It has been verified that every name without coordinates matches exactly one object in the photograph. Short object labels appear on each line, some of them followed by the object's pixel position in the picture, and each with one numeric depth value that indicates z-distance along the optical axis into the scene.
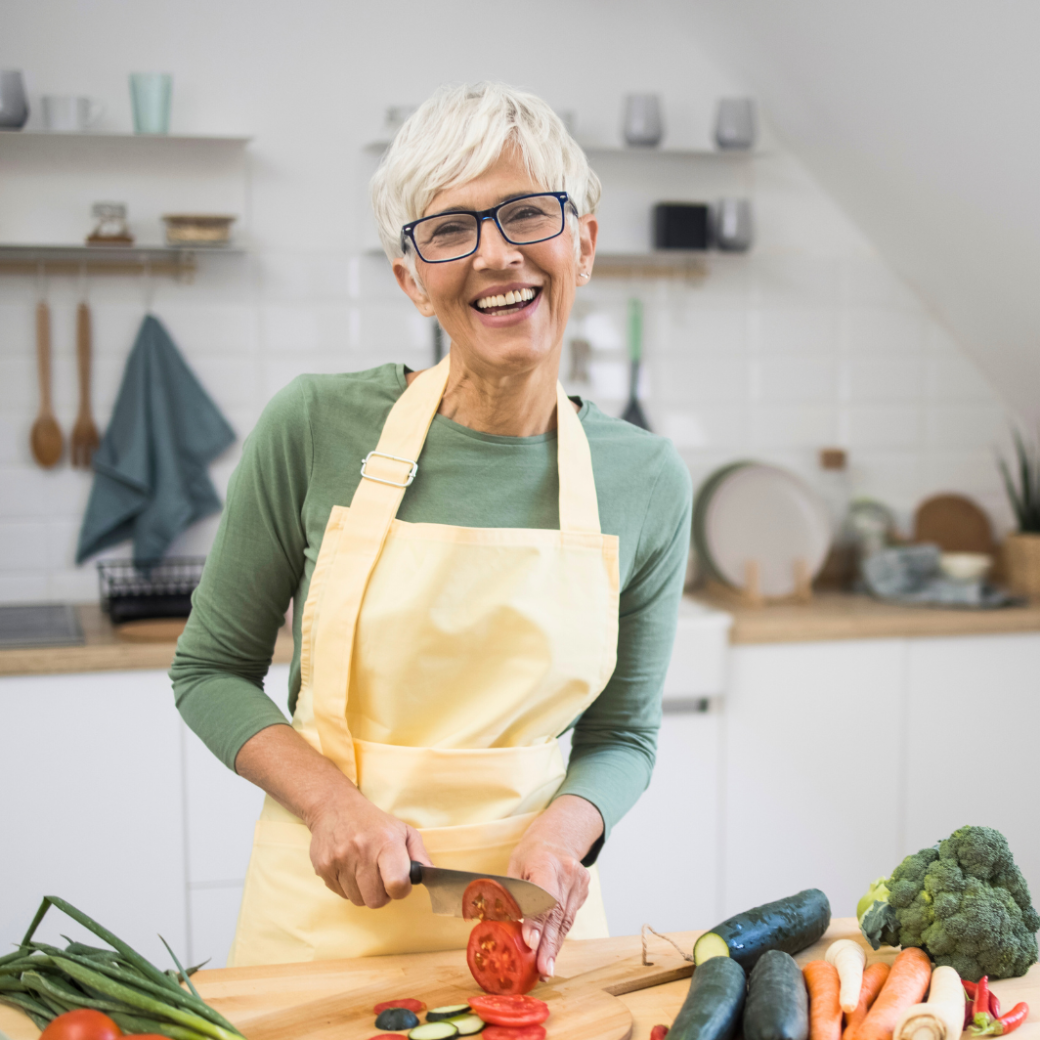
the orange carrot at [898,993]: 0.95
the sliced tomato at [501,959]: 1.01
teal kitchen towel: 2.71
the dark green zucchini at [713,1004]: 0.92
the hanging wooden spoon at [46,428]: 2.67
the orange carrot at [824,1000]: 0.96
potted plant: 2.96
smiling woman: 1.13
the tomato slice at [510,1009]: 0.96
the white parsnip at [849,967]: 1.00
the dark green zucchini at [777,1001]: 0.92
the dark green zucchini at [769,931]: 1.07
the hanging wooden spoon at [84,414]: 2.68
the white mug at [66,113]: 2.53
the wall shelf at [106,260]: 2.64
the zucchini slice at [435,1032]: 0.93
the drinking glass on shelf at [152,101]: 2.55
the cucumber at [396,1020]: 0.96
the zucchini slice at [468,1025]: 0.95
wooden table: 0.99
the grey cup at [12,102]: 2.47
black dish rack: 2.43
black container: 2.83
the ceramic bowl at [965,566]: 2.90
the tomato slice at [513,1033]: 0.94
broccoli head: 1.05
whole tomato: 0.84
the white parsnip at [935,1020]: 0.93
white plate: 2.90
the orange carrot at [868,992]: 0.97
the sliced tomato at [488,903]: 1.03
